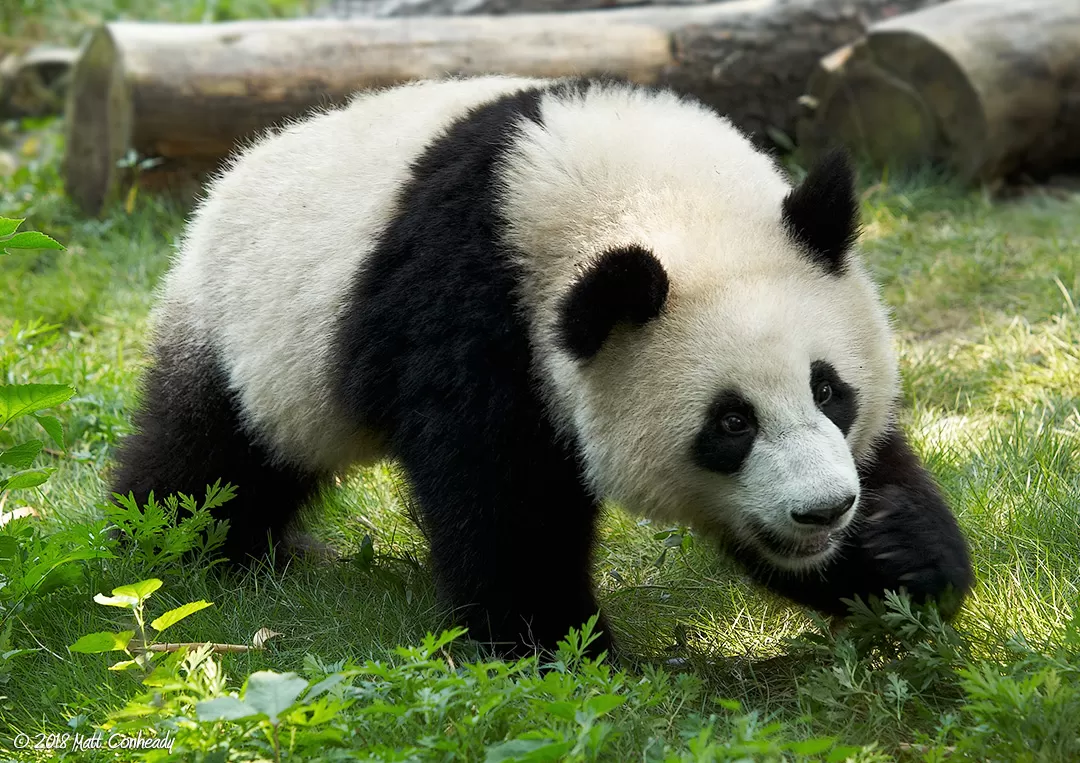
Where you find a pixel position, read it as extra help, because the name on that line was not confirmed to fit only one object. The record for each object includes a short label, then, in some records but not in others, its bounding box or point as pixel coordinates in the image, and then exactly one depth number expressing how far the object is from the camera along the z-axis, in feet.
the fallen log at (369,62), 52.19
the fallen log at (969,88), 51.11
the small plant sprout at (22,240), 22.58
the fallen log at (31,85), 76.84
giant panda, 22.65
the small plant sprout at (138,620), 21.75
